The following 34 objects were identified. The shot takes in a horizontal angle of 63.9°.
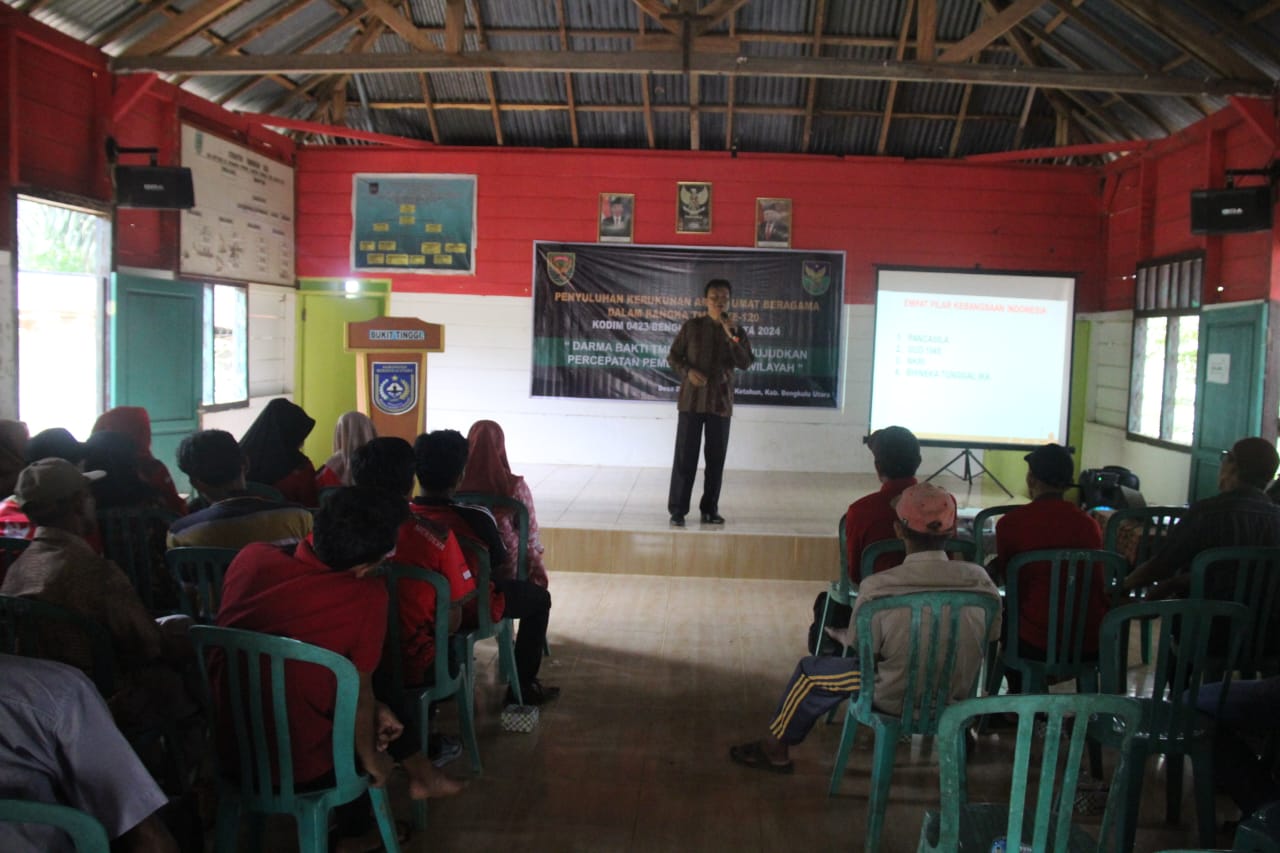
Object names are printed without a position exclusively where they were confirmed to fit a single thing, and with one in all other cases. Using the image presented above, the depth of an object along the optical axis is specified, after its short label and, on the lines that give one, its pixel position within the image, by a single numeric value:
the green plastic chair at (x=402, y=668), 2.65
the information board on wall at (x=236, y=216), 7.54
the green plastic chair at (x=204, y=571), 2.63
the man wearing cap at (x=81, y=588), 2.13
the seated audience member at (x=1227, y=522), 3.13
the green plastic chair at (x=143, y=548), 3.10
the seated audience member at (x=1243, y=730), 2.55
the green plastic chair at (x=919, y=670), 2.50
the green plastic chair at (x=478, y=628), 3.00
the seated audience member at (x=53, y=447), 3.27
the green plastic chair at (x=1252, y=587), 2.96
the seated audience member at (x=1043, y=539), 3.08
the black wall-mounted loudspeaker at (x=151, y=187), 6.39
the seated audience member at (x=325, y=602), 2.02
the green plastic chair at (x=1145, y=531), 3.84
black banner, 8.91
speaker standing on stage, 6.04
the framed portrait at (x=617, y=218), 9.01
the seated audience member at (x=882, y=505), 3.37
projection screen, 7.71
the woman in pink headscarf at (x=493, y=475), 3.88
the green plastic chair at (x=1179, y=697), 2.41
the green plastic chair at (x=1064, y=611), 3.00
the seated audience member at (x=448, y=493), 3.05
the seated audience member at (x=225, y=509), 2.80
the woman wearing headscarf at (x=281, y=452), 3.86
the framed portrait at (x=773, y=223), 8.92
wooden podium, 5.46
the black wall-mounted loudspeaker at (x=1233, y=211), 5.99
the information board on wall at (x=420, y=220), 9.09
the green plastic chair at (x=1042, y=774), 1.71
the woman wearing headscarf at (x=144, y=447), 3.65
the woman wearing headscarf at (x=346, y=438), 4.02
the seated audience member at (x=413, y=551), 2.70
